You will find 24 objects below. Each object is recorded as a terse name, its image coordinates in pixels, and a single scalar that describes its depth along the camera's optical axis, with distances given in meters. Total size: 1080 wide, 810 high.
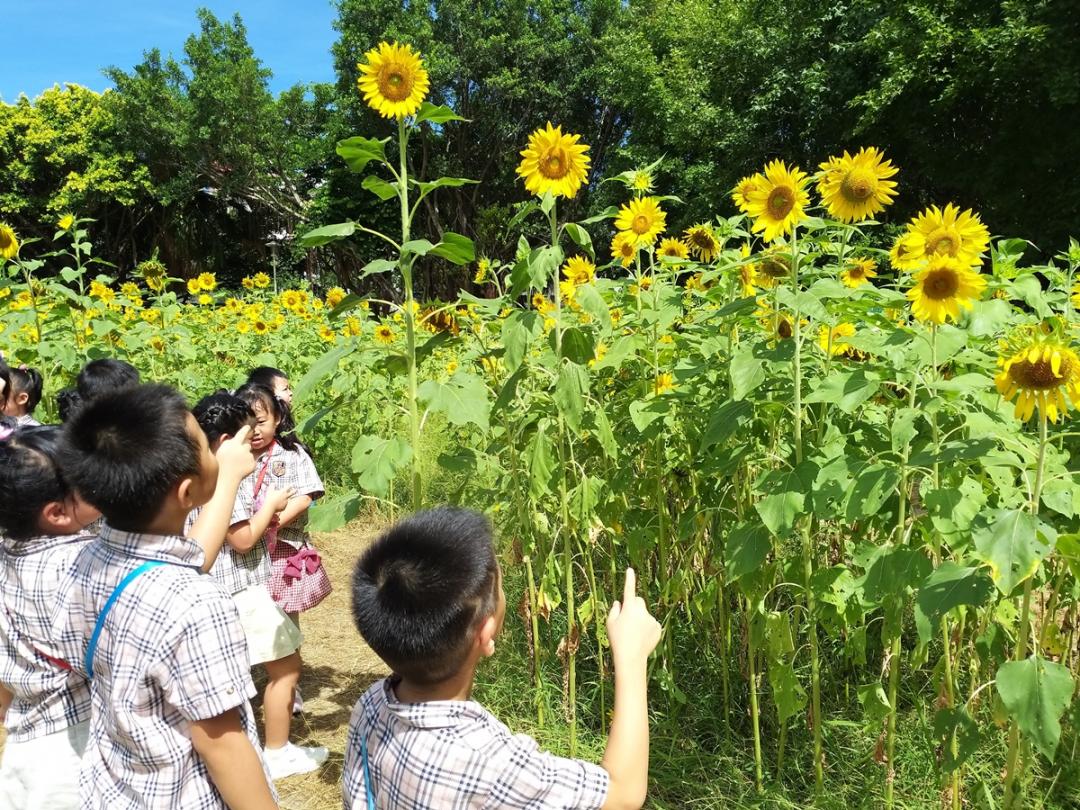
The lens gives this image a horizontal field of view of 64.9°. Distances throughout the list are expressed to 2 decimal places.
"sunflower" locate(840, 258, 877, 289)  2.47
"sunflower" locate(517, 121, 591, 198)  2.31
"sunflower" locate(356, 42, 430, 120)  2.20
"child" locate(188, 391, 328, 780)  2.44
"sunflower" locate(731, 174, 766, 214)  1.95
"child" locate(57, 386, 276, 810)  1.37
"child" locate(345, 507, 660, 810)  1.16
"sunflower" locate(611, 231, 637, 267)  2.68
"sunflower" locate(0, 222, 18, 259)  4.09
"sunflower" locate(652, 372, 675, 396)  2.72
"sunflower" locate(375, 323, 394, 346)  5.10
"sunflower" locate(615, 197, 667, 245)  2.63
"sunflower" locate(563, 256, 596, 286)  3.31
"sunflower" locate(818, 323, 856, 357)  2.11
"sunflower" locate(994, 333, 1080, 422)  1.43
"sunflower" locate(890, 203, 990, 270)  1.70
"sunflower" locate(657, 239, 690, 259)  2.94
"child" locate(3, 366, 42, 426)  3.51
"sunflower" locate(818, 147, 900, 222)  1.94
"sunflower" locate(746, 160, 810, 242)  1.88
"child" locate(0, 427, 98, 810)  1.75
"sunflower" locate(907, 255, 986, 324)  1.66
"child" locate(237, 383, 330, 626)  2.73
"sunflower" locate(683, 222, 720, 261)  2.71
